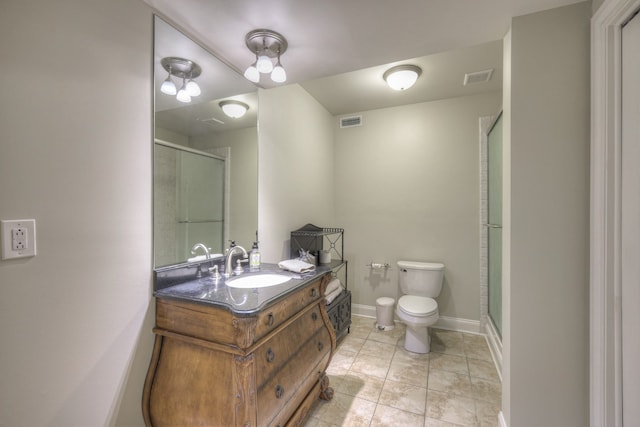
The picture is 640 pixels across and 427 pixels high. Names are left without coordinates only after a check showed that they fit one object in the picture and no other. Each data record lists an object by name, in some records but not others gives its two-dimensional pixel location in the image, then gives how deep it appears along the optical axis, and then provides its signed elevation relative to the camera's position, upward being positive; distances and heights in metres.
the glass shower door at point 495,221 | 2.29 -0.06
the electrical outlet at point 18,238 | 0.85 -0.08
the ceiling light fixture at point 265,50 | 1.48 +0.98
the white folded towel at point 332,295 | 2.45 -0.79
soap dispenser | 1.82 -0.32
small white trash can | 2.94 -1.13
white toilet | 2.37 -0.85
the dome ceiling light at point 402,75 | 2.27 +1.20
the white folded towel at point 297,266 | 1.70 -0.35
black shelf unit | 2.48 -0.49
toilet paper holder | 3.18 -0.63
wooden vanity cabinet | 1.08 -0.70
